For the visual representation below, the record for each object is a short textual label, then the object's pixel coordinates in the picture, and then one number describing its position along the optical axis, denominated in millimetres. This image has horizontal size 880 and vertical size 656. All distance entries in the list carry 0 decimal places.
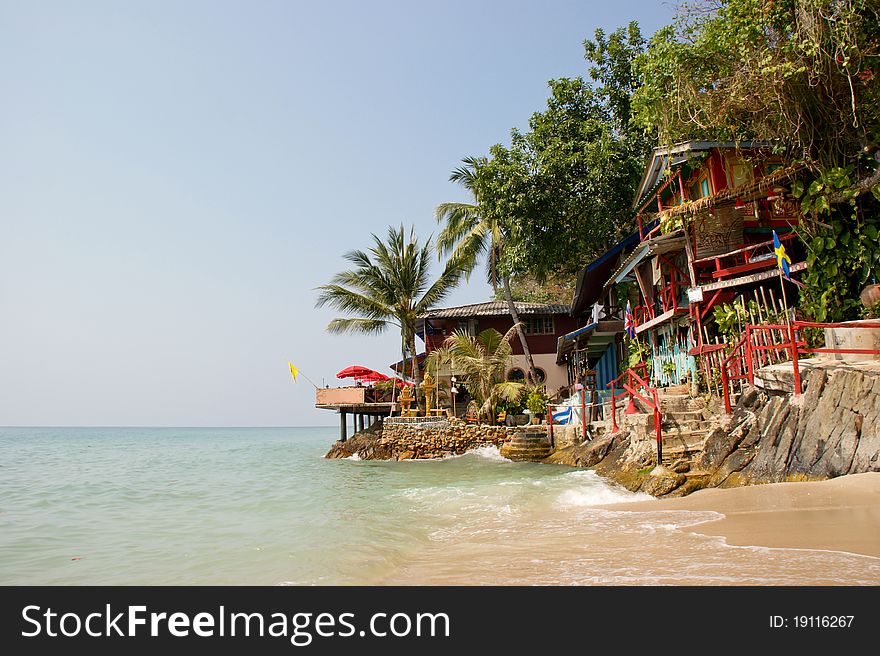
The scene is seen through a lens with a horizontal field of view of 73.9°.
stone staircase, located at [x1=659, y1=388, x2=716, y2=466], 12000
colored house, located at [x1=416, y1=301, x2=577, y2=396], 32656
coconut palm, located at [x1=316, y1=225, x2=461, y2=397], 29594
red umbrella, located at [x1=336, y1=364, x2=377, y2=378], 28797
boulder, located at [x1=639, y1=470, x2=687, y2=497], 10648
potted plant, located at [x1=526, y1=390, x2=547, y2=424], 24906
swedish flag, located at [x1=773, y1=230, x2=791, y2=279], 13828
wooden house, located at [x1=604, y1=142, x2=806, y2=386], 15789
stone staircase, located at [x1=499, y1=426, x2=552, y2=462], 21109
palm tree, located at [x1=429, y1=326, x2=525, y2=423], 25641
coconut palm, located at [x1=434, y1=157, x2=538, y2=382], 30297
